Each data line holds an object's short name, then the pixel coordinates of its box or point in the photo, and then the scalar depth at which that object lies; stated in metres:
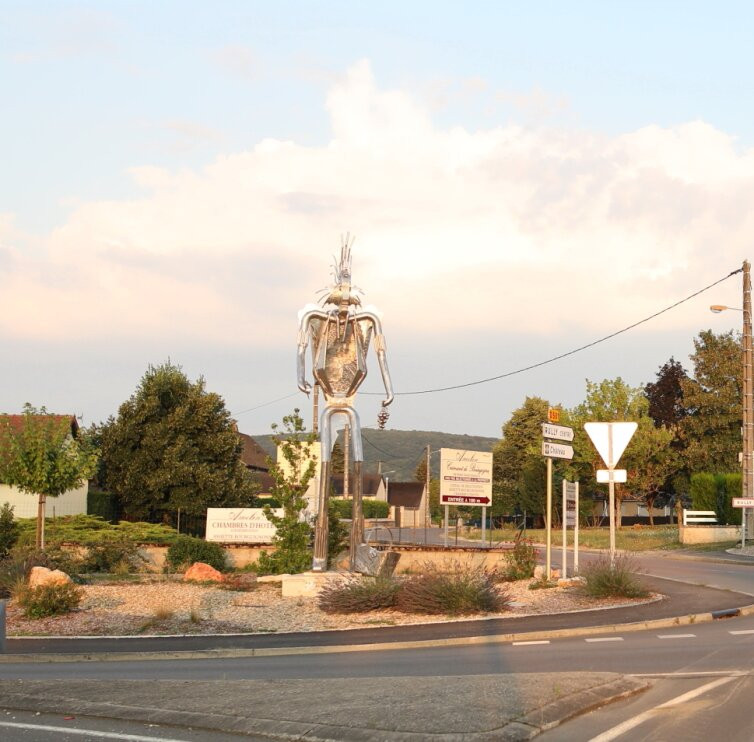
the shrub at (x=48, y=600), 18.44
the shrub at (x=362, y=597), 18.45
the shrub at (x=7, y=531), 28.66
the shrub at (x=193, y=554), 27.48
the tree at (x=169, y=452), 44.81
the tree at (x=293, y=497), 22.95
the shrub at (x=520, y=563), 23.31
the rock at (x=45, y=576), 20.29
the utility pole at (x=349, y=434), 22.43
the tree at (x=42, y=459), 27.02
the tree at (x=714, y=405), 66.56
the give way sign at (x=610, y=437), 19.16
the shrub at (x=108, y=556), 27.03
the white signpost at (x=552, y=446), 21.47
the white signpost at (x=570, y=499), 22.27
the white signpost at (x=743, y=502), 33.12
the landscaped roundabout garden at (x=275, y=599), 17.70
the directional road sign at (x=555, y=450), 21.44
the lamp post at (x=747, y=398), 35.19
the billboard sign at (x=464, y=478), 28.73
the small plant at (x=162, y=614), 17.92
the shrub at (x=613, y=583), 19.34
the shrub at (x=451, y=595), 17.92
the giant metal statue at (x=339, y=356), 21.98
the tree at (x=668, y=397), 73.81
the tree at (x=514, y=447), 78.44
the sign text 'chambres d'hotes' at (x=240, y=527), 29.75
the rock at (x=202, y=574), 23.98
